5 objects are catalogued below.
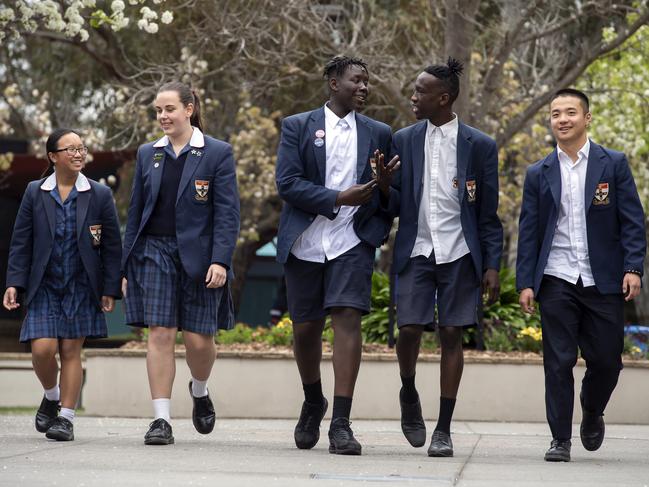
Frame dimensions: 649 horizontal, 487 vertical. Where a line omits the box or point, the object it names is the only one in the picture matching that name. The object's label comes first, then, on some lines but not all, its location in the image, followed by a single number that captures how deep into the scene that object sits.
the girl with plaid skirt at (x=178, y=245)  13.99
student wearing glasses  14.89
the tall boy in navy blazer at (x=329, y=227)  13.38
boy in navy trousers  13.24
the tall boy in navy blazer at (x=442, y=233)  13.39
